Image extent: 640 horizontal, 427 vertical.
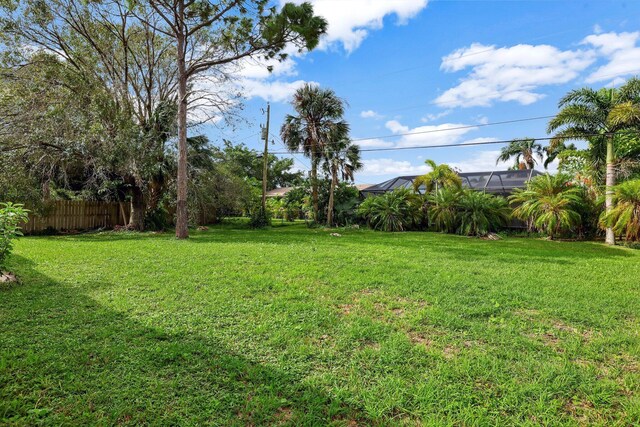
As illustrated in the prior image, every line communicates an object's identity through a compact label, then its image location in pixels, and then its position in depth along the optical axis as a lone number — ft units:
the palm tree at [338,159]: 56.84
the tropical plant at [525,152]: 85.71
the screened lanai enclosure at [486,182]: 54.03
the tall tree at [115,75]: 38.65
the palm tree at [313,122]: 56.39
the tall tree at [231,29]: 36.88
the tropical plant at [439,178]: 49.78
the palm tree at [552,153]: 70.77
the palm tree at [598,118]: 34.27
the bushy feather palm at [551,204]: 37.58
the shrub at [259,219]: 57.06
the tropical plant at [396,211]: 50.92
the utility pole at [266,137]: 59.57
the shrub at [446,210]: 46.47
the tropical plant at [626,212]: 30.86
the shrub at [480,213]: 43.93
